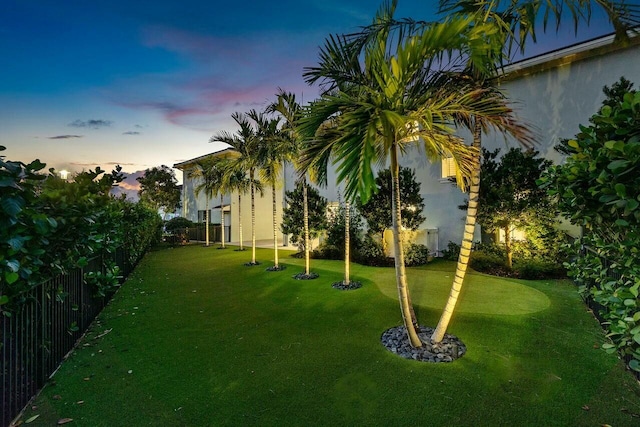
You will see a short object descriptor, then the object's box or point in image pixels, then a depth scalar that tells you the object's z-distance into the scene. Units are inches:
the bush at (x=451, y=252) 446.6
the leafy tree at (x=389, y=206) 415.5
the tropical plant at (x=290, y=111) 348.2
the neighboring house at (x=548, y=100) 344.5
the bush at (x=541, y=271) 327.6
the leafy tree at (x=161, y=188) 1176.8
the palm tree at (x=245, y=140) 430.3
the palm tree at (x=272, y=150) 373.4
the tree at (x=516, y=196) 329.1
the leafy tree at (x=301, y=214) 463.5
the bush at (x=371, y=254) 443.8
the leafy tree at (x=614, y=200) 70.7
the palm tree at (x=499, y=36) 133.7
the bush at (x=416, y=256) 433.1
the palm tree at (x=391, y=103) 118.9
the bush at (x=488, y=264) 363.9
